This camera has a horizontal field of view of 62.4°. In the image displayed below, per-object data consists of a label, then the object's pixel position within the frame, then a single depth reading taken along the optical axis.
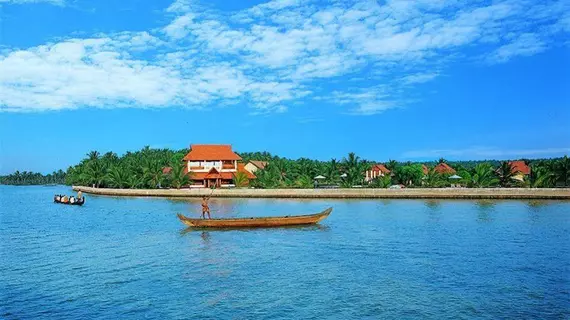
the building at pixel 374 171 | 98.06
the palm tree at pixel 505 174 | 63.44
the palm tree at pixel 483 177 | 60.72
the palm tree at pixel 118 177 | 77.25
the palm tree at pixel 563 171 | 59.44
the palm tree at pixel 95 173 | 85.75
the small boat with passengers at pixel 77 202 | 55.56
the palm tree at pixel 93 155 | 99.19
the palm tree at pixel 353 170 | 68.69
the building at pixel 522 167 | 79.75
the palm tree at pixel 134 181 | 75.19
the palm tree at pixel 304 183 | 68.29
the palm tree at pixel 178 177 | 70.00
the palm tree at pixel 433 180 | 67.25
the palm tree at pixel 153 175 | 73.81
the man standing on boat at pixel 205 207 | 32.78
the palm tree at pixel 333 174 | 77.88
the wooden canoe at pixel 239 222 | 30.97
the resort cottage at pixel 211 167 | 72.15
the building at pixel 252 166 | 91.12
